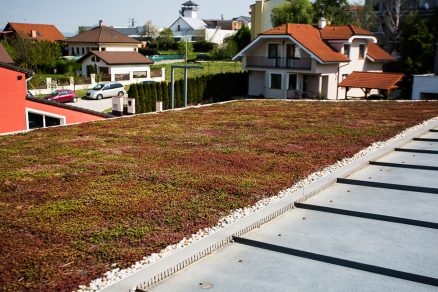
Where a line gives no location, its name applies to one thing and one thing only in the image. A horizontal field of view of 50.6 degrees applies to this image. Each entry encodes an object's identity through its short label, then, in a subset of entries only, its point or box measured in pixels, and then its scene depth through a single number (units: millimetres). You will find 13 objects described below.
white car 46750
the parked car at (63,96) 43588
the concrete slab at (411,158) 13766
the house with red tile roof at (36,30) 85638
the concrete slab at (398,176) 11727
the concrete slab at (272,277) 6609
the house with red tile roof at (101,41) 70312
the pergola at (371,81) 36406
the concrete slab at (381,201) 9617
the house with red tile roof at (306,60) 40531
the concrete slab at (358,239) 7434
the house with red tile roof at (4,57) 31773
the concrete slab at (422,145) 15711
